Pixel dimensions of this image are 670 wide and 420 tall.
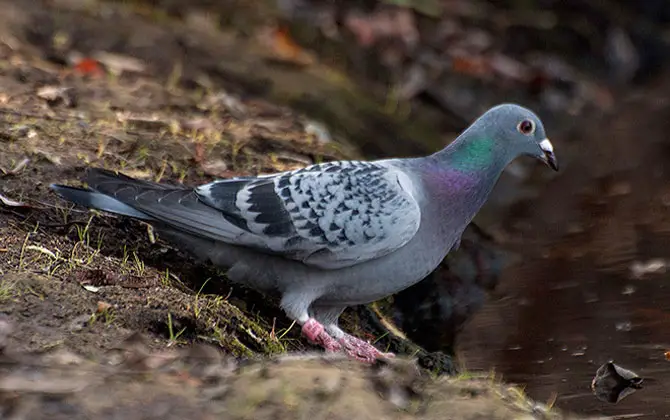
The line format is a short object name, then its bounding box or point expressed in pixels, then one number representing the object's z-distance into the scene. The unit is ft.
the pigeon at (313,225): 34.42
